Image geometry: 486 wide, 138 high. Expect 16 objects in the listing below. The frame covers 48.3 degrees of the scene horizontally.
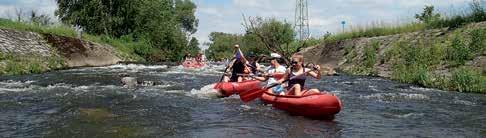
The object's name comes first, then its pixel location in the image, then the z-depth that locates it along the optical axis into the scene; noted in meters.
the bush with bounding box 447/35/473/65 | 17.86
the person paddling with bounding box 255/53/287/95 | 12.24
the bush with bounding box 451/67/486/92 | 14.61
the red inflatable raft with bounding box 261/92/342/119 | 9.92
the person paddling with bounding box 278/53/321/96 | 10.73
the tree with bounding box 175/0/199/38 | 80.81
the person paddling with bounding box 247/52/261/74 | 15.55
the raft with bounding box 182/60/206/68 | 29.69
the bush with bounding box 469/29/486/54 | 18.00
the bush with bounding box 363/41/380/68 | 23.94
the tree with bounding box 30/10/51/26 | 31.21
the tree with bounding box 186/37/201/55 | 81.36
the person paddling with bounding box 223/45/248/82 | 15.03
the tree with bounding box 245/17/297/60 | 49.41
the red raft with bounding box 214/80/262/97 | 14.12
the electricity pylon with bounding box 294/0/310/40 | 33.88
